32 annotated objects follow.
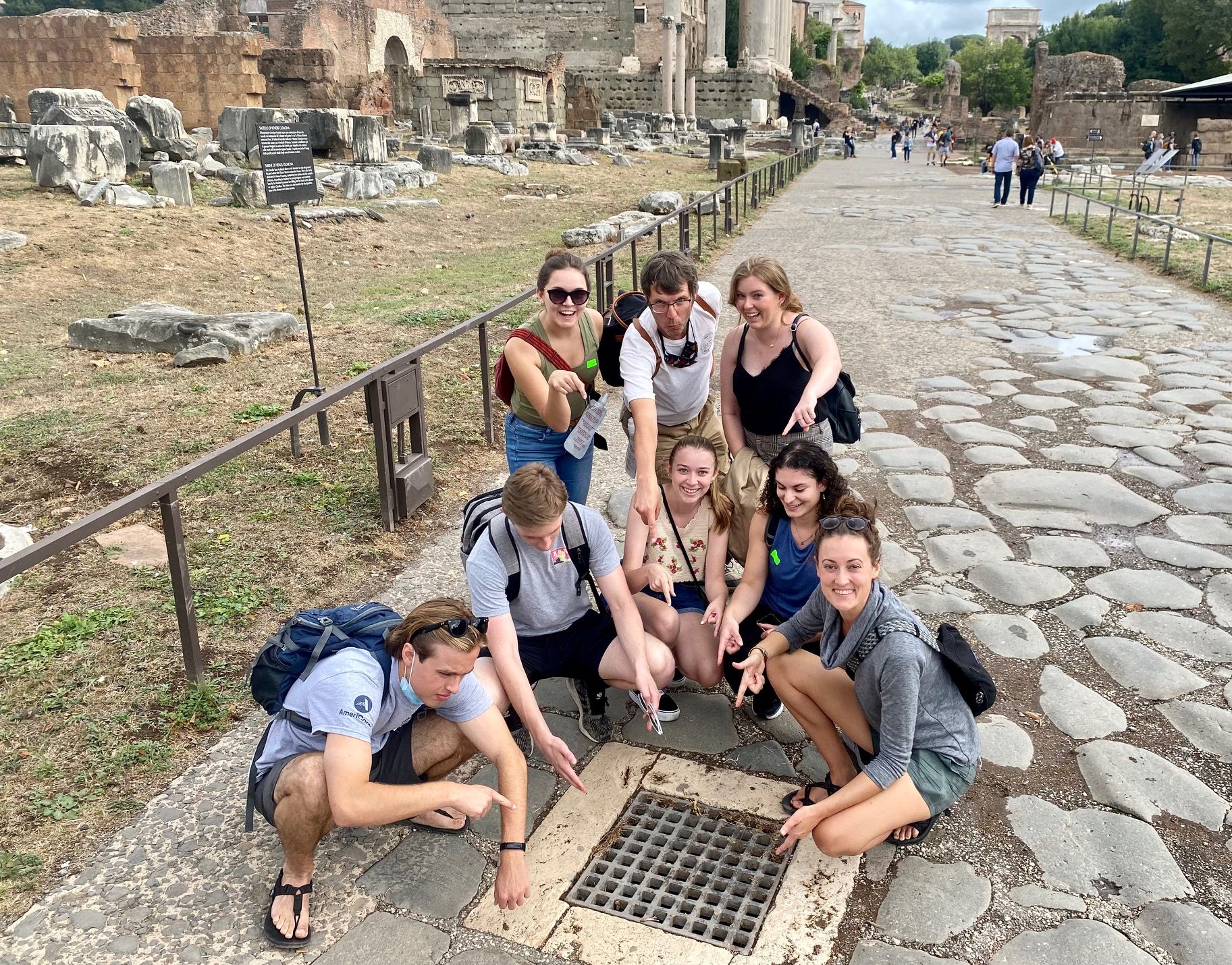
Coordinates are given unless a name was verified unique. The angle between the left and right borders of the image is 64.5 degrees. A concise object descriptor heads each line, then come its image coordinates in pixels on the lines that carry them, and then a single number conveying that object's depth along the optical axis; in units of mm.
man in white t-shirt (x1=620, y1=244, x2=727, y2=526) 3588
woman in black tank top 3680
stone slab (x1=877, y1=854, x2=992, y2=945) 2486
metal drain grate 2561
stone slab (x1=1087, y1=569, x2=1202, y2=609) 4031
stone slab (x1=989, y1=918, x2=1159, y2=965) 2363
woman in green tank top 3717
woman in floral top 3404
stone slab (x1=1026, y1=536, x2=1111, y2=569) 4414
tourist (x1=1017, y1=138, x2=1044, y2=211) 19000
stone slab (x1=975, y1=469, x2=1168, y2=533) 4844
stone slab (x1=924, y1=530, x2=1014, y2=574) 4445
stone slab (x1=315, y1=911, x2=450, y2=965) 2426
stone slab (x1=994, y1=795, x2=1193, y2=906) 2586
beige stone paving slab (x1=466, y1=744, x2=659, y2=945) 2555
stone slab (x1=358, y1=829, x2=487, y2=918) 2615
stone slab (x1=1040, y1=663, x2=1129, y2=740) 3266
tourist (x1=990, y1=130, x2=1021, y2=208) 18656
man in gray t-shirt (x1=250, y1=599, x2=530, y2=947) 2471
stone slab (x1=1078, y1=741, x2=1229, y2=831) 2871
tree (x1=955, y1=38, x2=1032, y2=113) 71938
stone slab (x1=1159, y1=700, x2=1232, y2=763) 3150
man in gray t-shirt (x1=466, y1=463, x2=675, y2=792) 2900
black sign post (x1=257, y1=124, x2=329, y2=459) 6094
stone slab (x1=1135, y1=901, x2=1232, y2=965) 2359
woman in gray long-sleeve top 2629
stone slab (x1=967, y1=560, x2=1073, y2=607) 4137
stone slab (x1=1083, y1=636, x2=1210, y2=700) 3451
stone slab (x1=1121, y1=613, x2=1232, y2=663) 3662
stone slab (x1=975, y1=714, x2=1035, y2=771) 3137
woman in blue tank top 3156
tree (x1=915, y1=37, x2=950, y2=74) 121812
